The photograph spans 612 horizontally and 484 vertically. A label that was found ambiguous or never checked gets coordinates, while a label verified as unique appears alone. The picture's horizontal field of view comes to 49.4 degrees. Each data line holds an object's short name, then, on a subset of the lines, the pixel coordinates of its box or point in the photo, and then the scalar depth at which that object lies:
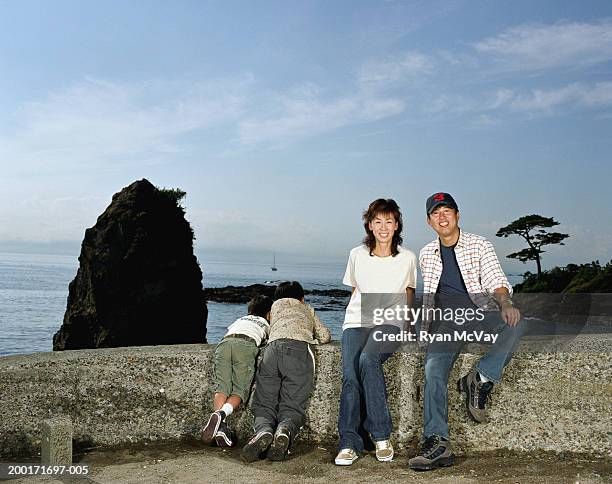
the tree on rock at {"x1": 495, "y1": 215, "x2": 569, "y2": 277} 36.41
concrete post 3.84
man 4.01
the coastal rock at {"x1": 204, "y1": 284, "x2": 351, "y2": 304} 71.12
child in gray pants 4.12
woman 4.05
